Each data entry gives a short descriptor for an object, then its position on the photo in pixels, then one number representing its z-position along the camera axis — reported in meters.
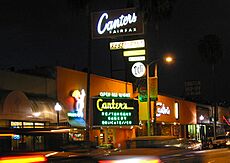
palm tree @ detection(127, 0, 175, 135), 45.20
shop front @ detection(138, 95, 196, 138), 47.28
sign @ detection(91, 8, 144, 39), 45.53
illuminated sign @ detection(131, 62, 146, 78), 44.72
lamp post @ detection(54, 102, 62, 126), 29.10
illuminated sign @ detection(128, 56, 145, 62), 44.56
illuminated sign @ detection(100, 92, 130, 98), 37.88
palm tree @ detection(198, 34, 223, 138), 76.69
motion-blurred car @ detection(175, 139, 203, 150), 21.79
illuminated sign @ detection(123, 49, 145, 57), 44.25
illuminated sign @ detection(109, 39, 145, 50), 44.47
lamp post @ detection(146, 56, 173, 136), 37.06
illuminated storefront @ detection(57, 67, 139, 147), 33.94
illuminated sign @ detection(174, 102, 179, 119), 53.62
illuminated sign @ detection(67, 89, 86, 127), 33.59
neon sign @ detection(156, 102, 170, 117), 47.75
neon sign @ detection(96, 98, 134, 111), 37.72
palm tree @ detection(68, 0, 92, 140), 37.35
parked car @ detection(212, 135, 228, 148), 39.07
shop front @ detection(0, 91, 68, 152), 26.81
